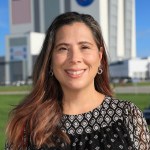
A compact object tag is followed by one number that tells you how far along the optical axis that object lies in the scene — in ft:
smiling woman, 7.22
